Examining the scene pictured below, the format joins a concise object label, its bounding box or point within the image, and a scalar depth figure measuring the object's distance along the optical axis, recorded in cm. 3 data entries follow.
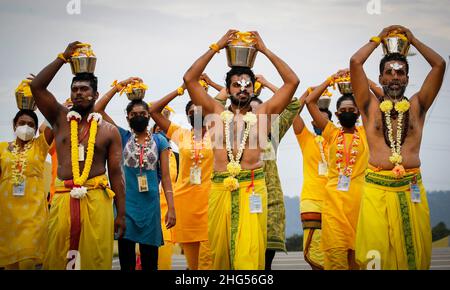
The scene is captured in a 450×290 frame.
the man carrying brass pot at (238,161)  1507
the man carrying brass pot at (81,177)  1524
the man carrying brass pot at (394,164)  1519
